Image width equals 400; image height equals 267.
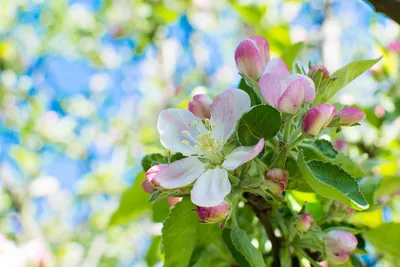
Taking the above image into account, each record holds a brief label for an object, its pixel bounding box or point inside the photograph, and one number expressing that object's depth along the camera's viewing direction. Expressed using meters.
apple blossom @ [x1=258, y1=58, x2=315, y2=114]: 0.48
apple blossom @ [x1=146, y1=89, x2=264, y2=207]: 0.48
